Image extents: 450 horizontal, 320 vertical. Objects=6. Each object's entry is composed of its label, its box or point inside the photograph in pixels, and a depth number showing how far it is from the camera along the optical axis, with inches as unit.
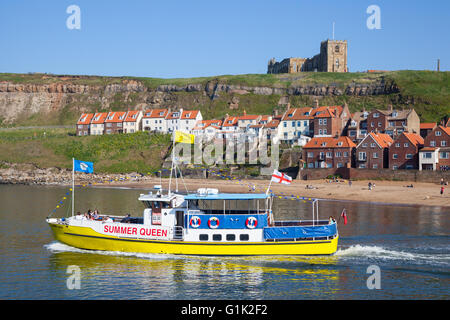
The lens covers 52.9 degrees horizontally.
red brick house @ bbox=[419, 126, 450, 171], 3097.9
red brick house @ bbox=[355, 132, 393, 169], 3324.3
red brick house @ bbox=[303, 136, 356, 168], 3440.0
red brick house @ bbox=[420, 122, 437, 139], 3949.3
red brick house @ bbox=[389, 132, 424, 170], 3208.7
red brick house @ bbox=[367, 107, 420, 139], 3789.4
